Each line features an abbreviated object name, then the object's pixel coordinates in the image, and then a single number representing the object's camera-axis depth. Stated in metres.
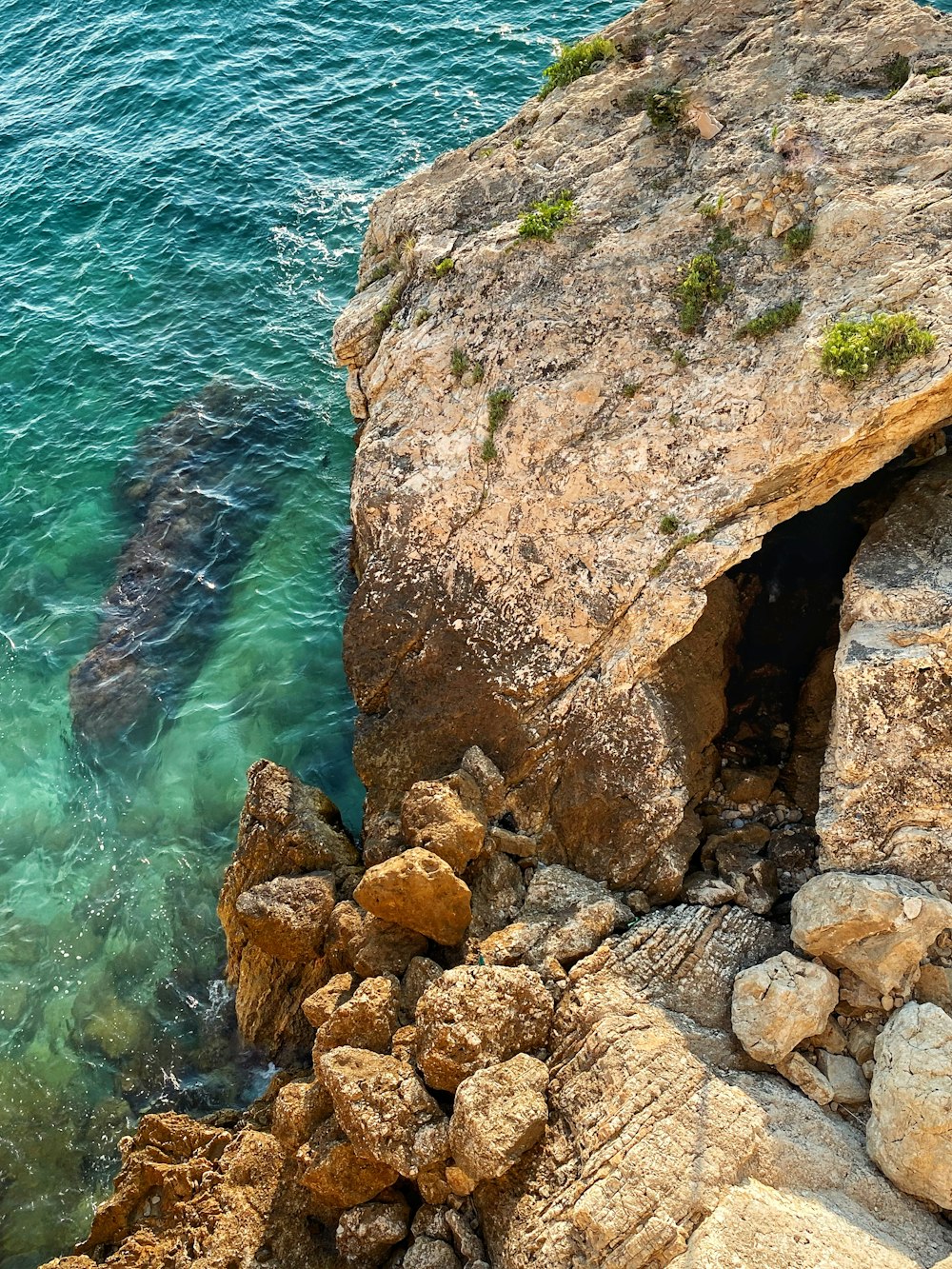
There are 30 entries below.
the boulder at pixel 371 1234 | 12.16
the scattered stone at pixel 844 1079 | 11.70
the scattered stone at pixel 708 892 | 14.14
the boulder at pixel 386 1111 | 11.95
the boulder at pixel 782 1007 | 11.93
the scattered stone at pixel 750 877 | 14.20
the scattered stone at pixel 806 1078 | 11.74
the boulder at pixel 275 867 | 16.03
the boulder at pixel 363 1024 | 13.28
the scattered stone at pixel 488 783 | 15.44
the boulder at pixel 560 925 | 13.52
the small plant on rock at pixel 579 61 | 20.42
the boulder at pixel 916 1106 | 10.52
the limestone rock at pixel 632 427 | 14.66
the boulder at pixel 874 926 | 12.05
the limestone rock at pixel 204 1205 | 12.62
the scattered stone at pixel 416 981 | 13.70
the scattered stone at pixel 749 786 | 15.90
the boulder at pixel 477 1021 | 12.29
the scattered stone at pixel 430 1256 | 11.48
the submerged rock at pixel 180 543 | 22.00
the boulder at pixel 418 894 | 13.69
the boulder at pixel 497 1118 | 11.31
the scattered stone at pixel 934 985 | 12.07
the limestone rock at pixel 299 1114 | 13.20
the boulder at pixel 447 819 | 14.38
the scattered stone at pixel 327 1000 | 13.91
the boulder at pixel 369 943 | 14.23
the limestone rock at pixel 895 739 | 13.02
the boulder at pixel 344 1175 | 12.39
